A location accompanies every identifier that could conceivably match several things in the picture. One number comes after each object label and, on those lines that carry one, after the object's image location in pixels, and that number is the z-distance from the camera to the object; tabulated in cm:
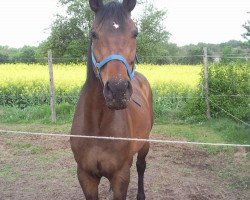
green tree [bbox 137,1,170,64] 2316
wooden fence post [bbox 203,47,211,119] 865
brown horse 212
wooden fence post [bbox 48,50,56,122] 868
